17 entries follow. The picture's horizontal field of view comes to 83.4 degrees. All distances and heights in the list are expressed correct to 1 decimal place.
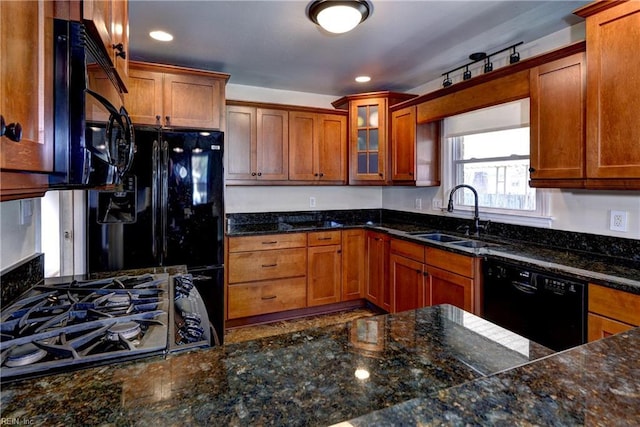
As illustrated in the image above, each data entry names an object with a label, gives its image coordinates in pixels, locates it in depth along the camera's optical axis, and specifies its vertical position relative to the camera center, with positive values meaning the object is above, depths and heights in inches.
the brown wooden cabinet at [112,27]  33.3 +21.4
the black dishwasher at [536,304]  74.3 -21.2
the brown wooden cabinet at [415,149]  140.1 +24.7
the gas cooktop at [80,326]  33.8 -13.2
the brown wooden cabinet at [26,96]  25.2 +9.0
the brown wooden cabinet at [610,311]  65.2 -18.9
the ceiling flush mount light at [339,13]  81.9 +46.1
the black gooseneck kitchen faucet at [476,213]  123.0 -0.7
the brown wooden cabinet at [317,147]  151.8 +27.9
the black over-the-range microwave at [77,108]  32.1 +9.8
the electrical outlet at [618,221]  87.6 -2.4
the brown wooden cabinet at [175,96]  116.3 +38.6
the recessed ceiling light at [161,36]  104.3 +51.9
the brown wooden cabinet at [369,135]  152.1 +32.9
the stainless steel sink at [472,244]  108.0 -10.2
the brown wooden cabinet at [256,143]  141.8 +27.5
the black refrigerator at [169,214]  108.0 -0.9
